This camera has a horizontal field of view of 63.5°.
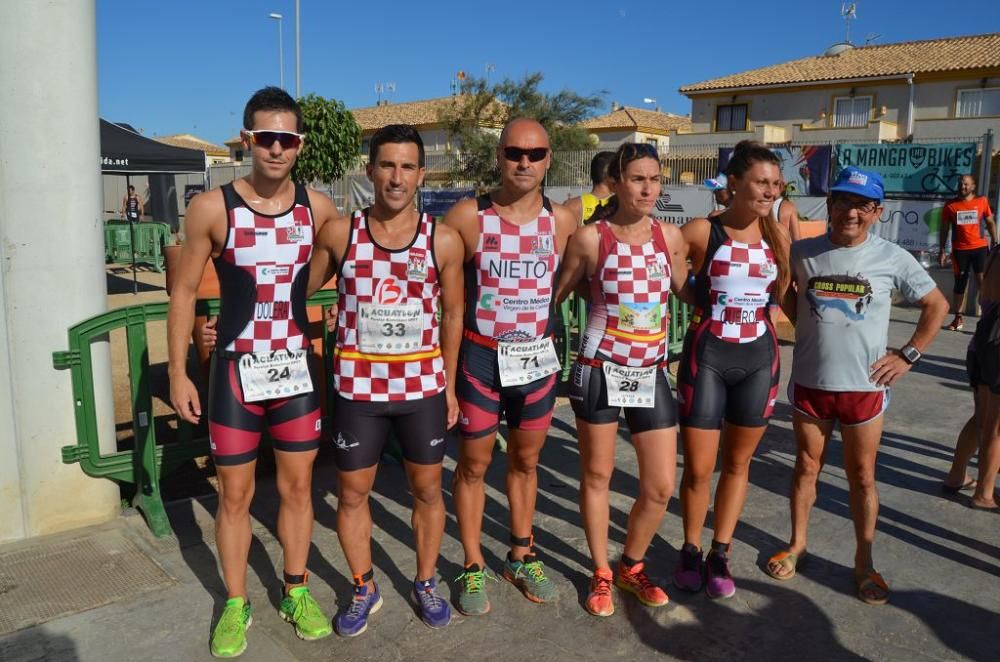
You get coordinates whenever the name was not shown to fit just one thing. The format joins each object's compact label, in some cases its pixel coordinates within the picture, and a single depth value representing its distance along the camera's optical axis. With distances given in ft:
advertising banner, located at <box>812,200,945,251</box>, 41.37
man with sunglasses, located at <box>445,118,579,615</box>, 10.13
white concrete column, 11.80
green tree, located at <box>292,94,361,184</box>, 72.95
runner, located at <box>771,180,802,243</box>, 19.10
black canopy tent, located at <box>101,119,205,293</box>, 37.19
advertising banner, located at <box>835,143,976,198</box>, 40.96
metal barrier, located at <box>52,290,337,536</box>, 12.36
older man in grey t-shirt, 10.82
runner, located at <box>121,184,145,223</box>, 58.80
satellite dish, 145.18
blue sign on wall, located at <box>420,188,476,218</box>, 69.87
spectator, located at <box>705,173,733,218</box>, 18.39
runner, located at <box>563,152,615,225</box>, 20.07
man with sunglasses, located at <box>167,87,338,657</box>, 9.41
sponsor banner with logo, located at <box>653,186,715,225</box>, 47.34
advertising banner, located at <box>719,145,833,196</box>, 47.37
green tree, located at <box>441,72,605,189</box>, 125.39
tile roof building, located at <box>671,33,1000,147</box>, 120.78
